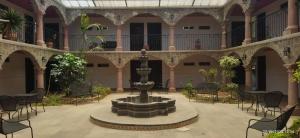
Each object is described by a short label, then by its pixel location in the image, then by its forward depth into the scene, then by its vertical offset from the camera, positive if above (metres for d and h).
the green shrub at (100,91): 9.91 -1.30
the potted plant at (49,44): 10.06 +1.38
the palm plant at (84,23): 10.10 +2.57
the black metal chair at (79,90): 8.39 -1.02
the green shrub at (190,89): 9.43 -1.14
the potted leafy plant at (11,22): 6.77 +1.80
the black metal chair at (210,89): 8.85 -1.07
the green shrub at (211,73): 10.16 -0.31
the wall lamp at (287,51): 6.29 +0.56
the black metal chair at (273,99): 6.04 -1.07
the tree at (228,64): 8.98 +0.17
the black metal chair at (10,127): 3.79 -1.30
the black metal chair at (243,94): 7.09 -1.05
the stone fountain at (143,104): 5.87 -1.25
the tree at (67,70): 9.04 -0.08
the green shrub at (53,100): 8.40 -1.53
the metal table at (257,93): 6.75 -0.97
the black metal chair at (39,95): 6.53 -1.00
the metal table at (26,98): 6.13 -1.03
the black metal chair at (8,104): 5.59 -1.09
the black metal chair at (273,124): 3.84 -1.30
